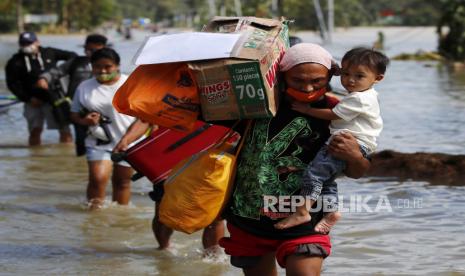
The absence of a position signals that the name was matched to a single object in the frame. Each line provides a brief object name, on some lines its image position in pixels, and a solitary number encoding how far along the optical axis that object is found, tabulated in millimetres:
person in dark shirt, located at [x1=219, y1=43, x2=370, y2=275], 4348
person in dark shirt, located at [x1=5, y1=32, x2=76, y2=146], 12826
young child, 4293
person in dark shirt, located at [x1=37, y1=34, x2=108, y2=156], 10102
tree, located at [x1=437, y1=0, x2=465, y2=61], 31328
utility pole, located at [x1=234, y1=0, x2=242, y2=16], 54219
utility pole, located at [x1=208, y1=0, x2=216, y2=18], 58381
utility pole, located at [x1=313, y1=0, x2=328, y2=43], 52144
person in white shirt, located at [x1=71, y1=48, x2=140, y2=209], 8055
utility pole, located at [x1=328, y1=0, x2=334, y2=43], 51556
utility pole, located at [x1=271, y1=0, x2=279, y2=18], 52744
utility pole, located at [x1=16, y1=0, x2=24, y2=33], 86525
